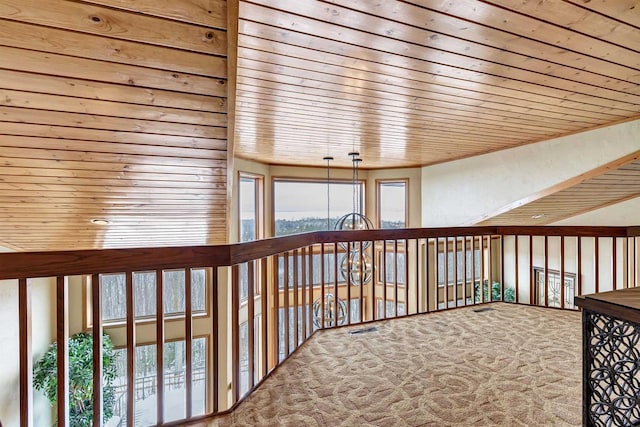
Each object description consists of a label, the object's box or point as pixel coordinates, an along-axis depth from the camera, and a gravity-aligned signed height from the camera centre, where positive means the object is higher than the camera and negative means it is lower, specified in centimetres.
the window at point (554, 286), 818 -195
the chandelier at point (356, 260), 410 -62
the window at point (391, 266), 770 -130
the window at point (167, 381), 576 -300
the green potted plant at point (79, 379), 482 -241
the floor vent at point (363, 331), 327 -118
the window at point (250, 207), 636 +9
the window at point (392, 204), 782 +15
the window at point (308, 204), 724 +16
